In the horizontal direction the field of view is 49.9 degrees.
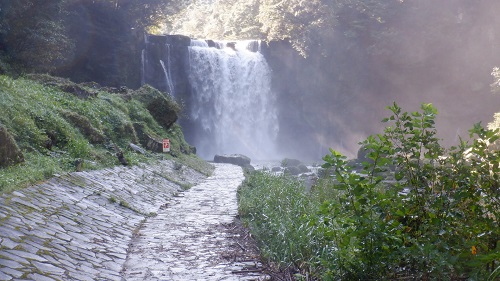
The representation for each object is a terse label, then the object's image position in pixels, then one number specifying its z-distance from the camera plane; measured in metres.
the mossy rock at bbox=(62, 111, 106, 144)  13.41
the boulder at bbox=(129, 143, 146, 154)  15.74
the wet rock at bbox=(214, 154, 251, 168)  29.19
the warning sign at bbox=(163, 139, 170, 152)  18.04
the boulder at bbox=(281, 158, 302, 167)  30.67
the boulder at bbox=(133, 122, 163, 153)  18.12
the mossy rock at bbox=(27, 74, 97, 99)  16.39
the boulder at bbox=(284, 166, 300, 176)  27.20
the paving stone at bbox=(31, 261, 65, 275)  5.12
